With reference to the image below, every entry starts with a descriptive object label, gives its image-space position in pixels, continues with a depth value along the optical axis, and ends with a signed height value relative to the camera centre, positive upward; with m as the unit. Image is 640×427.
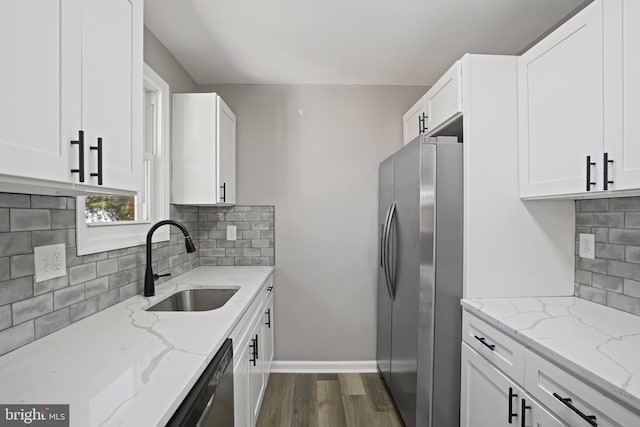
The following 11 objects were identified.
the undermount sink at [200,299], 2.07 -0.53
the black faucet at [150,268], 1.86 -0.30
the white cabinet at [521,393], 1.03 -0.65
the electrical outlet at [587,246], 1.75 -0.16
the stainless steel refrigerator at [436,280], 1.85 -0.36
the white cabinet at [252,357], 1.61 -0.84
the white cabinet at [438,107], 1.89 +0.70
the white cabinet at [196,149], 2.47 +0.46
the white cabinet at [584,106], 1.24 +0.46
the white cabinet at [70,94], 0.77 +0.32
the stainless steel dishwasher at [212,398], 0.92 -0.57
